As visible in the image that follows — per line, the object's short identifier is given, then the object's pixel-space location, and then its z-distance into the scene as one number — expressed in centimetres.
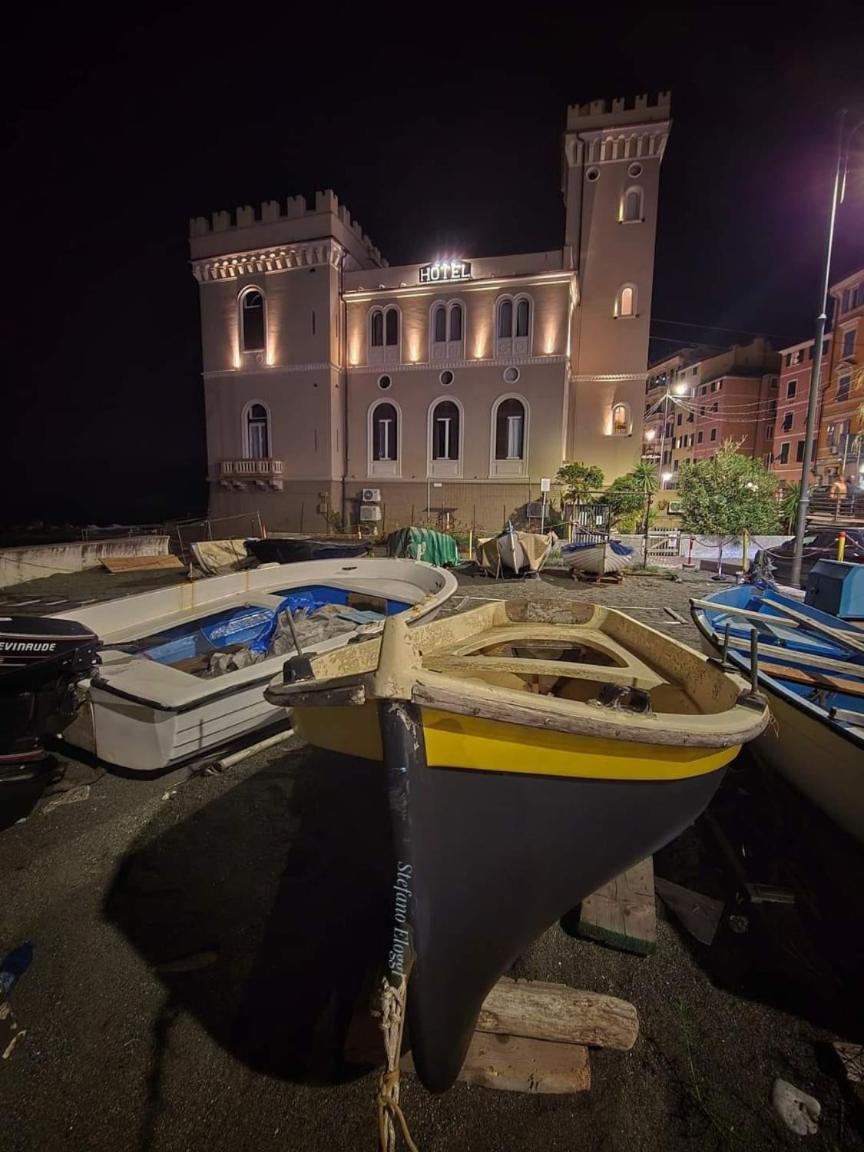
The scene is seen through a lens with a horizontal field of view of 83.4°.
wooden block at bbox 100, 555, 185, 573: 1602
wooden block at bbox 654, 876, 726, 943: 279
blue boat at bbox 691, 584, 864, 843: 320
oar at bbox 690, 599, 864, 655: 461
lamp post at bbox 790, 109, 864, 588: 966
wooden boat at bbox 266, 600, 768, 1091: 184
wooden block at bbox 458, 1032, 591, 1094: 202
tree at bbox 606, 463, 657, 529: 2128
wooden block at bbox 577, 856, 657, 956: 263
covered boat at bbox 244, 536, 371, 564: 1388
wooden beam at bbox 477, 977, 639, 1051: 213
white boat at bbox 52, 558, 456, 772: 385
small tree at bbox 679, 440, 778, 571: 1767
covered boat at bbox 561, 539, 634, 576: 1400
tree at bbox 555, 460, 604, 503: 2203
